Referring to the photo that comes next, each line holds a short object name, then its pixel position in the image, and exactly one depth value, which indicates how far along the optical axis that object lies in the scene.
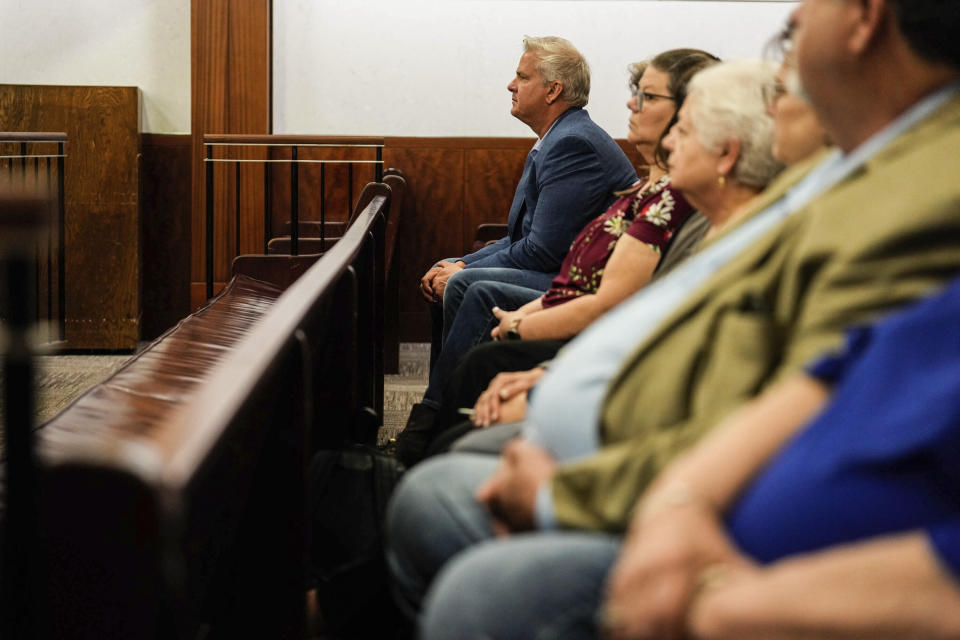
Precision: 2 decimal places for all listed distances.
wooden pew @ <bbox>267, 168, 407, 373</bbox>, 5.00
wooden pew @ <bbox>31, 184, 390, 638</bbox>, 0.82
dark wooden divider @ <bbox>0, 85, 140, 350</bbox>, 5.67
